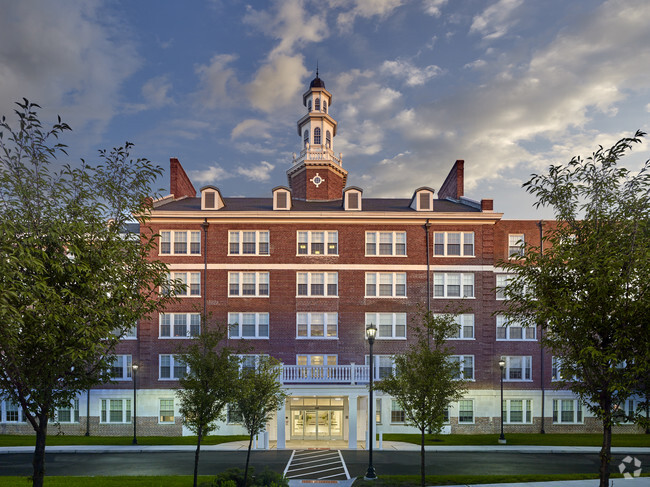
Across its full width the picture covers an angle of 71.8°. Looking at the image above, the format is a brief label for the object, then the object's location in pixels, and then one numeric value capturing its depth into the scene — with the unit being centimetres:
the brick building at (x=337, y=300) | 3366
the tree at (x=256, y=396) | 1934
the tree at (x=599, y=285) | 1180
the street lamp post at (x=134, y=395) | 3086
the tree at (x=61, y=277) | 1002
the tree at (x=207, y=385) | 1895
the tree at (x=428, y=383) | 1873
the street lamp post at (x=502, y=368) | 3033
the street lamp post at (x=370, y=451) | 2009
